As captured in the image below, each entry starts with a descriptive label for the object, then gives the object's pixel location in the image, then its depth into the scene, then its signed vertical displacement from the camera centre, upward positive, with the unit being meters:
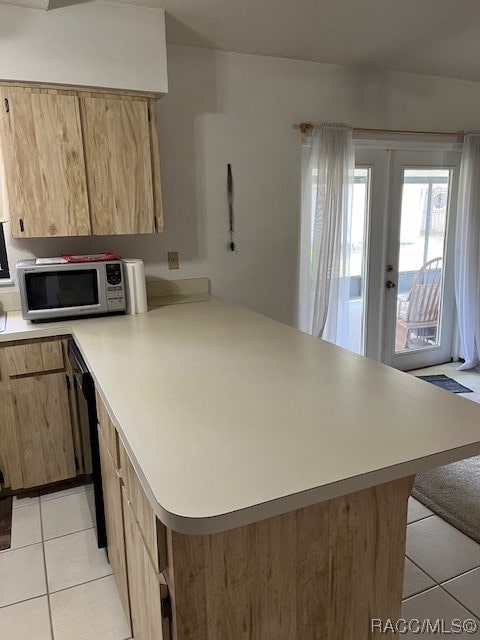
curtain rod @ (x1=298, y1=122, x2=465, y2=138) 3.20 +0.60
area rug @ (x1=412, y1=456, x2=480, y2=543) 2.29 -1.45
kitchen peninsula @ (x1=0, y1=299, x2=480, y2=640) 0.96 -0.52
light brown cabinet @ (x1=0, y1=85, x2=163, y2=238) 2.30 +0.29
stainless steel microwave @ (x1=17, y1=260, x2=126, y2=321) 2.36 -0.35
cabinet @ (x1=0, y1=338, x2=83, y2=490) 2.31 -0.97
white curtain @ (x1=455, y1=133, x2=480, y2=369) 3.88 -0.35
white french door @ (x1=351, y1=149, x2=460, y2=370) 3.76 -0.34
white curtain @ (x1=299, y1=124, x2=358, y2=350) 3.25 -0.10
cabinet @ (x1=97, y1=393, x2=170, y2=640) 1.07 -0.88
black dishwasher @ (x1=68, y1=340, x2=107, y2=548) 1.80 -0.86
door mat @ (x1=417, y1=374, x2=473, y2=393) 3.78 -1.39
